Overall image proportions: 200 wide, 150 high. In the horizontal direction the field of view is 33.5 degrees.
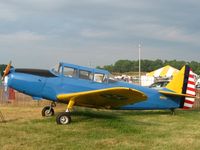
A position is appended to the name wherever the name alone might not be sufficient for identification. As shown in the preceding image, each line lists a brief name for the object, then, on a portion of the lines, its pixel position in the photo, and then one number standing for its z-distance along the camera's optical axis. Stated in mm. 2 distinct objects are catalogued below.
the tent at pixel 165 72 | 39969
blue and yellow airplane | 9977
